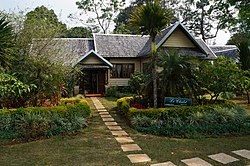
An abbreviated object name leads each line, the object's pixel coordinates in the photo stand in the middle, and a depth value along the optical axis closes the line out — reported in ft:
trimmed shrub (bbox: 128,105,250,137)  25.19
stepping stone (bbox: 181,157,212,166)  16.87
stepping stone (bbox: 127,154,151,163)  17.72
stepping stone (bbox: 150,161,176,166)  16.81
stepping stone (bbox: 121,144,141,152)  20.38
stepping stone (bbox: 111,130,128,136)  25.40
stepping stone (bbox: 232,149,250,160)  18.57
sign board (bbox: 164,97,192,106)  29.27
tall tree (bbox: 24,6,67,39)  39.14
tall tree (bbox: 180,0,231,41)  125.99
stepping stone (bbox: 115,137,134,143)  22.77
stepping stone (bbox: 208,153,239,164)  17.33
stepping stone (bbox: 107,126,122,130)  27.96
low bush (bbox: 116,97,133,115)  32.52
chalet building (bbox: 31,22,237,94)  61.72
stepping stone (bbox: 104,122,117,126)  30.55
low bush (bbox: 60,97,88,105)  35.24
